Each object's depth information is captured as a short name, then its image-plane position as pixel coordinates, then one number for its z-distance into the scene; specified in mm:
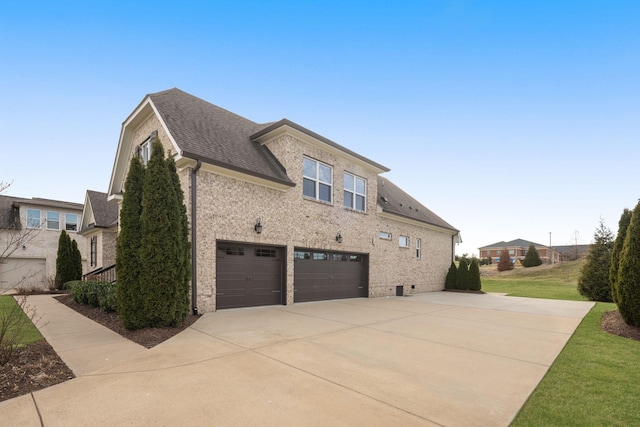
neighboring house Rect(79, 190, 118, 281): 18734
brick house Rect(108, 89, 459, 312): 9553
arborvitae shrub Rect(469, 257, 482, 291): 20672
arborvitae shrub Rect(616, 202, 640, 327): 7484
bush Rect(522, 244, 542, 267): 42625
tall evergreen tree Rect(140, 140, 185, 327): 7160
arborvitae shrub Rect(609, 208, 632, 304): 8375
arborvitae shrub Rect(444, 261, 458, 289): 22031
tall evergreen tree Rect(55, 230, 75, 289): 19312
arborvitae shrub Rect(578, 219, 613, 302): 15008
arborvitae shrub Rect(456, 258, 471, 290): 21156
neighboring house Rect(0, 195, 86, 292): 21656
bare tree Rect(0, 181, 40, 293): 20995
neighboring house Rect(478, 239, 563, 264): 71512
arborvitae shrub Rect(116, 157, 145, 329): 7102
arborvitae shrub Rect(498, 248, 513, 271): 41031
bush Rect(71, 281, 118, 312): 9070
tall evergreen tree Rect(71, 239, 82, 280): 19625
